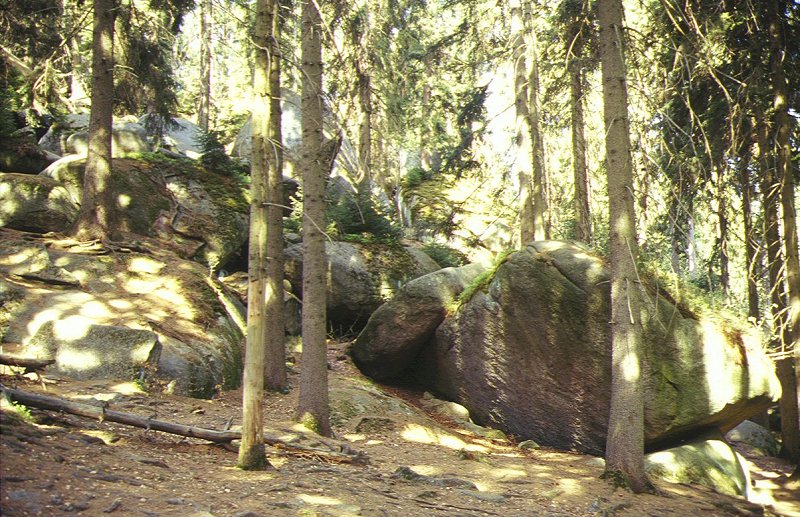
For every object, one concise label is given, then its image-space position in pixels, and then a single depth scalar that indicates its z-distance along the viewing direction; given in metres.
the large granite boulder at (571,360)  10.79
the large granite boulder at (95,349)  9.62
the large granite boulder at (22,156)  15.46
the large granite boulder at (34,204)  13.48
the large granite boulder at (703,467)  9.99
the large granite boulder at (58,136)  18.20
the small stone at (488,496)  7.90
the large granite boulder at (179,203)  15.49
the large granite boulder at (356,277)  16.66
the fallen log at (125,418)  6.45
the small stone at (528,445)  12.04
